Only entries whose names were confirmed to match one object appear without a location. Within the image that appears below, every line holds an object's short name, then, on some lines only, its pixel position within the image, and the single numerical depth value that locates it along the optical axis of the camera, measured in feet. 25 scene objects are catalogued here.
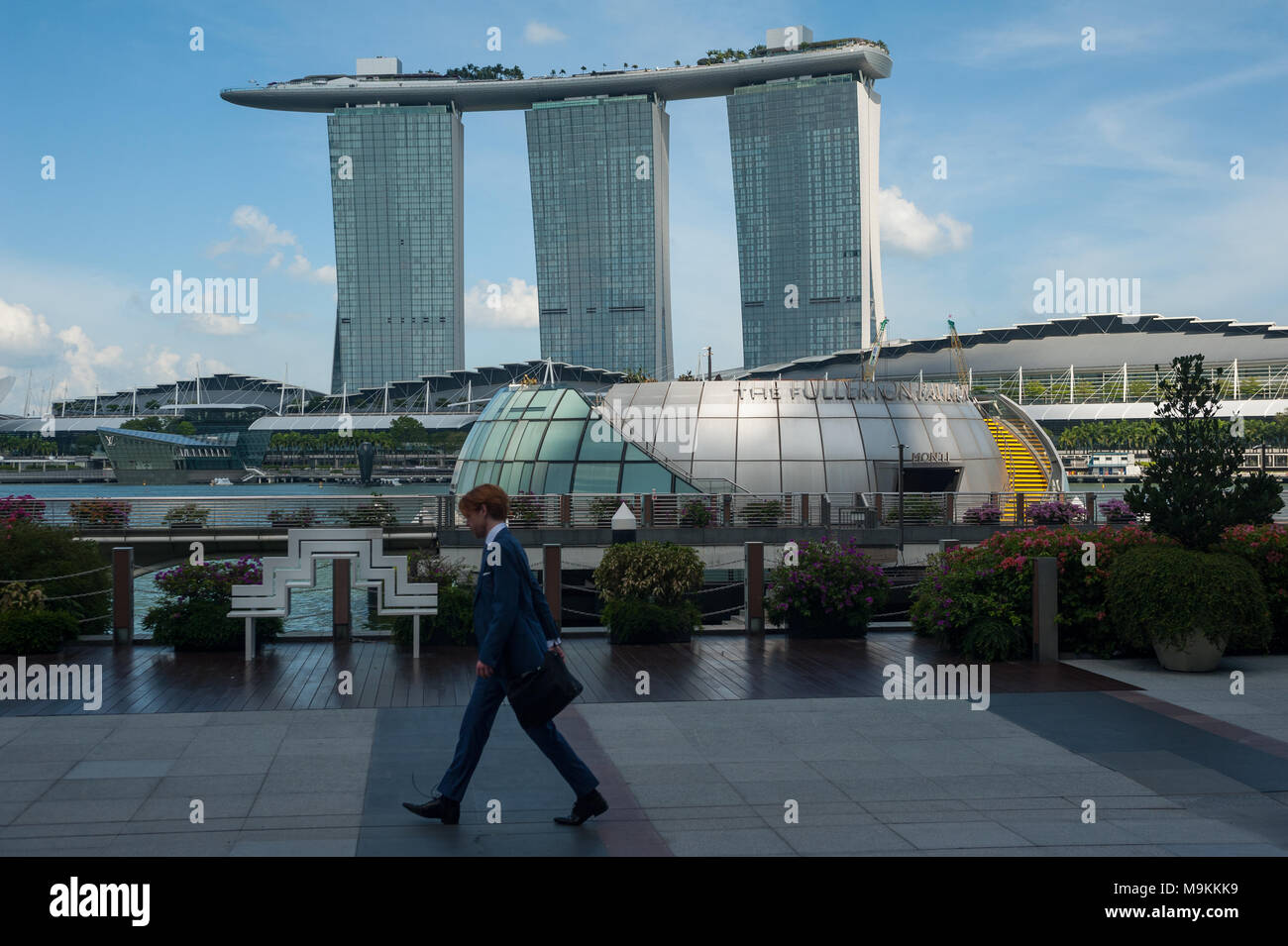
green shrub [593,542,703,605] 52.75
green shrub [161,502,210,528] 105.91
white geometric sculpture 45.19
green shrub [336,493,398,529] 103.30
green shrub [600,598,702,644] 50.31
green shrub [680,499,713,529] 101.45
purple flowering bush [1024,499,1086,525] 103.35
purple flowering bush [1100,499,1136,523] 109.19
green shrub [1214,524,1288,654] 46.55
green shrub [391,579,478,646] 48.29
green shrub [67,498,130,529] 103.19
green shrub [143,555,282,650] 46.78
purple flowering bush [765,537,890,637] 51.44
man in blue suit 24.54
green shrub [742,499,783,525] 103.40
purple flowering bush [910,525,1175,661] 45.57
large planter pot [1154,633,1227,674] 42.47
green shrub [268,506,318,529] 103.40
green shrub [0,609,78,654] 45.62
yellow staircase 138.72
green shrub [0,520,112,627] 49.70
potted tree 41.93
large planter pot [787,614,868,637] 51.80
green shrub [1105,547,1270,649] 41.73
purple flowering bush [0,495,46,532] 82.64
